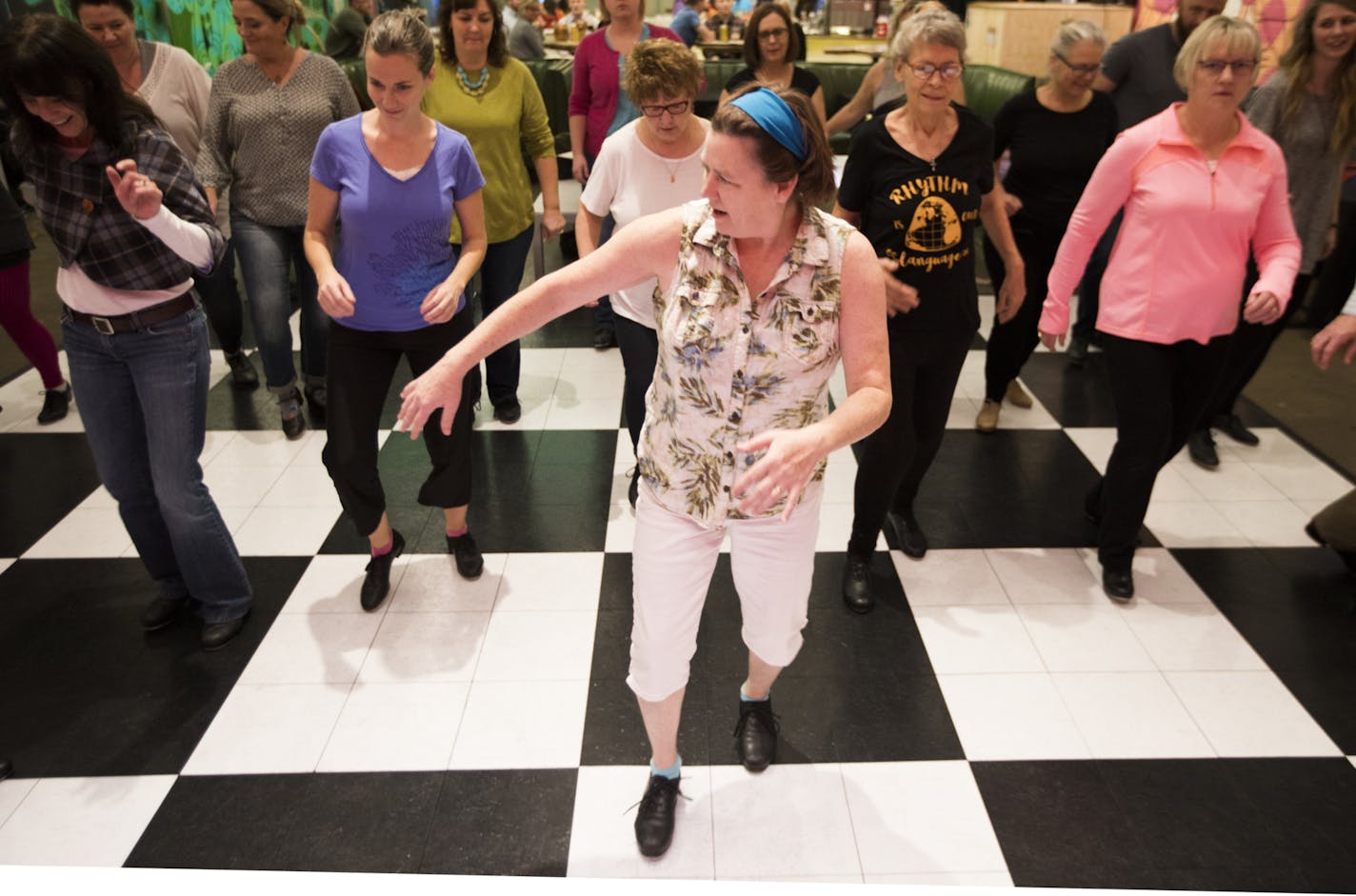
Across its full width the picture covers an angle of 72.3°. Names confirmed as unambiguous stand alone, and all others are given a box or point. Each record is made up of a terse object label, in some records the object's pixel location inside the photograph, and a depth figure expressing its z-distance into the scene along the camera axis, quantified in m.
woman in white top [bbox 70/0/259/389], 3.04
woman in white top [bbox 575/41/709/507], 2.42
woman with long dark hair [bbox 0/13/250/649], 1.90
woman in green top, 3.17
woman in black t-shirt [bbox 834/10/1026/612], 2.20
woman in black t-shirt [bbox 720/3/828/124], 3.49
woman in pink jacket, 2.28
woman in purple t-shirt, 2.21
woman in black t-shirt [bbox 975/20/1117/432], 3.29
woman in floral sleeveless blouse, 1.37
